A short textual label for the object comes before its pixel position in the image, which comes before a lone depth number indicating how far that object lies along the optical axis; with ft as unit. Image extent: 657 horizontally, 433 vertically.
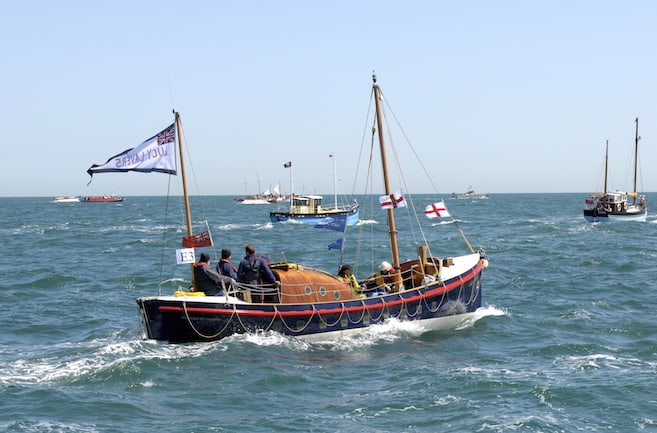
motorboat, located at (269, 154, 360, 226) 299.17
